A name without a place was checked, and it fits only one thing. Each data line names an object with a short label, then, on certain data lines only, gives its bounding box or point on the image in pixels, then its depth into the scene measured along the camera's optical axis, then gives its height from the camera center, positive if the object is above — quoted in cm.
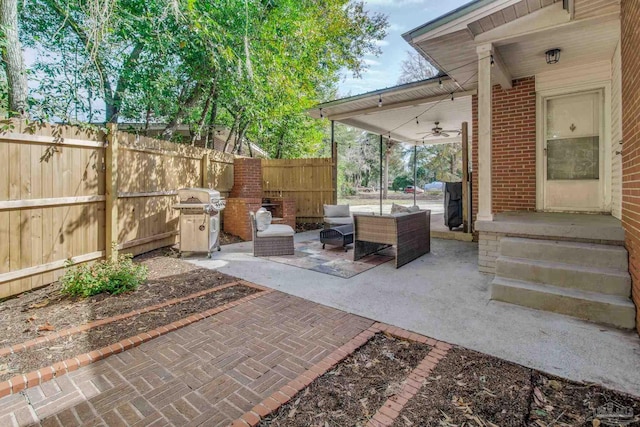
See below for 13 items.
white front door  492 +88
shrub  362 -85
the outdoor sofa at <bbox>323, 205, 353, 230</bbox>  756 -19
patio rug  480 -91
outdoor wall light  442 +217
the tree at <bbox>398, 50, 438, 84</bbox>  2136 +976
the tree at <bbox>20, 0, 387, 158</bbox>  532 +304
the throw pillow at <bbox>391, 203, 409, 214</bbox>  603 -4
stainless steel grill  566 -24
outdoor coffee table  605 -57
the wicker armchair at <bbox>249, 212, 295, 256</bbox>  563 -61
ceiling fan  1023 +261
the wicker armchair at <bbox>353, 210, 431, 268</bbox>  482 -44
